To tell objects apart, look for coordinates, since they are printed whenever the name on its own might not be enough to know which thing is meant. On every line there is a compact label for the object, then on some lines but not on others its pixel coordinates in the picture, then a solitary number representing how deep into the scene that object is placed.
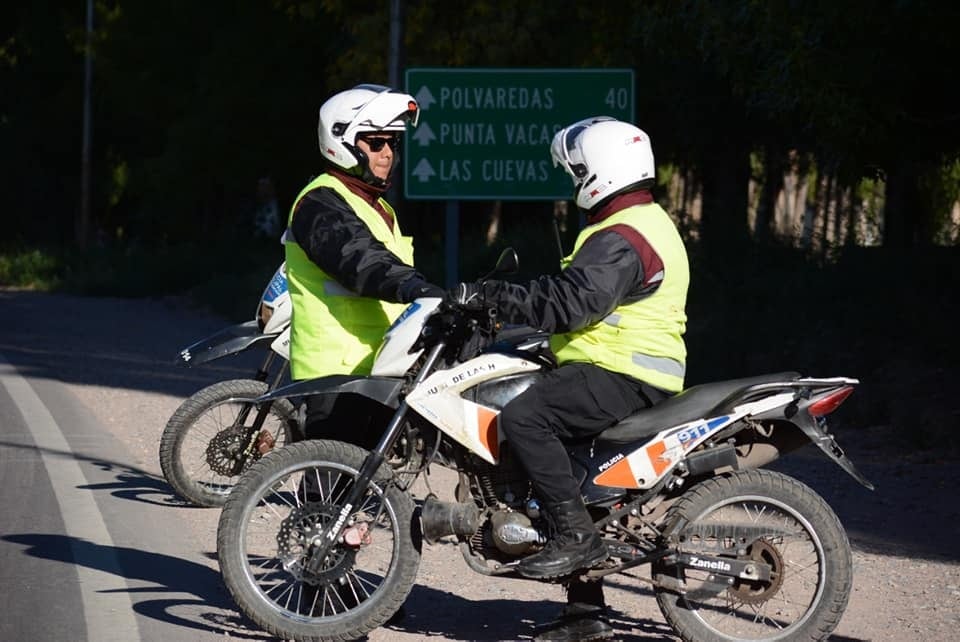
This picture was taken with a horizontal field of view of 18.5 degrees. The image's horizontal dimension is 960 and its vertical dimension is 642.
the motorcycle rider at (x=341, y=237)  11.01
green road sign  28.70
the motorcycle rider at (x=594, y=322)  10.24
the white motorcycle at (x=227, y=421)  15.71
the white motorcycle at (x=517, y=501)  10.39
